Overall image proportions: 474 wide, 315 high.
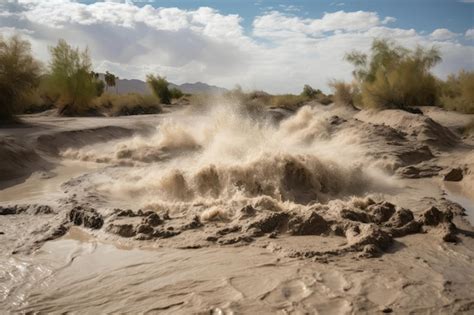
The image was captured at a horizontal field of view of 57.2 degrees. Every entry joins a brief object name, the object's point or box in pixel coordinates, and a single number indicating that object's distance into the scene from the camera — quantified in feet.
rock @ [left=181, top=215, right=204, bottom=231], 21.07
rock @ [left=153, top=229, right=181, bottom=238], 20.24
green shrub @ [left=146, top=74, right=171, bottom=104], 122.62
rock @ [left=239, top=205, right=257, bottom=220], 21.95
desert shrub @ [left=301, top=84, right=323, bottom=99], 141.80
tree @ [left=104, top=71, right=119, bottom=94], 158.20
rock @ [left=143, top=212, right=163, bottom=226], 21.34
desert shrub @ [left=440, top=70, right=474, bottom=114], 66.44
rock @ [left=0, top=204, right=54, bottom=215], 25.02
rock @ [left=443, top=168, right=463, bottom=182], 35.95
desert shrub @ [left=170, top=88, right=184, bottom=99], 137.65
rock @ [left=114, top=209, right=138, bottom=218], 23.13
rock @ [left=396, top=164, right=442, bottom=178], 37.52
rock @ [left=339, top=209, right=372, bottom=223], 21.48
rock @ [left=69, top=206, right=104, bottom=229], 22.25
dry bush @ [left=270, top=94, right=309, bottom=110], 100.15
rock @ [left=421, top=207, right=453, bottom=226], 20.93
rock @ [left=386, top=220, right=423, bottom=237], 19.98
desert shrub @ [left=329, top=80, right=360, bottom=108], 94.22
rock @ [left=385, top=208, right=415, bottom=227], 21.03
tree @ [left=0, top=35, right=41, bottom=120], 58.59
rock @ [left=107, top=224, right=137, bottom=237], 20.74
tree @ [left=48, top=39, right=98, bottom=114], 79.05
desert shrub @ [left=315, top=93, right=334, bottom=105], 113.49
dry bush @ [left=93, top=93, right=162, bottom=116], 94.84
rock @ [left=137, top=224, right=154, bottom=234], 20.64
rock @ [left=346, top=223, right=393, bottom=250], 18.08
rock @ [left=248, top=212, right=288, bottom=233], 20.29
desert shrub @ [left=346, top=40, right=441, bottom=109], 73.72
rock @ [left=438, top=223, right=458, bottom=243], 19.19
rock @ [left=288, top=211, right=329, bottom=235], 20.02
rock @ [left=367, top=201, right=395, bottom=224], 21.88
